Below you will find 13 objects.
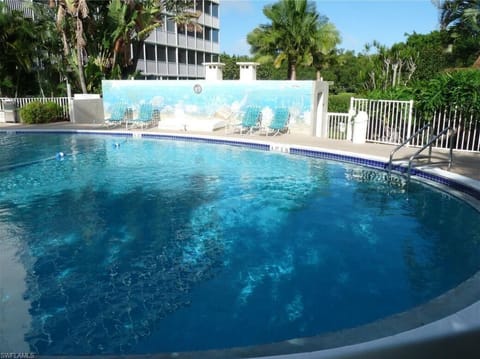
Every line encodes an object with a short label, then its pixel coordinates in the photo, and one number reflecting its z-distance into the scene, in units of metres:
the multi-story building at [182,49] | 41.03
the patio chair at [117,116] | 19.44
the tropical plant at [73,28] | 21.05
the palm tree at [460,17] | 22.92
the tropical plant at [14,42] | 23.11
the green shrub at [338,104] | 24.70
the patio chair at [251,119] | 16.91
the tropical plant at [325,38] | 30.58
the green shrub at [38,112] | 20.80
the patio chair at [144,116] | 18.86
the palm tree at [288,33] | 30.31
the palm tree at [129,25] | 22.09
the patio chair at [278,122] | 16.34
